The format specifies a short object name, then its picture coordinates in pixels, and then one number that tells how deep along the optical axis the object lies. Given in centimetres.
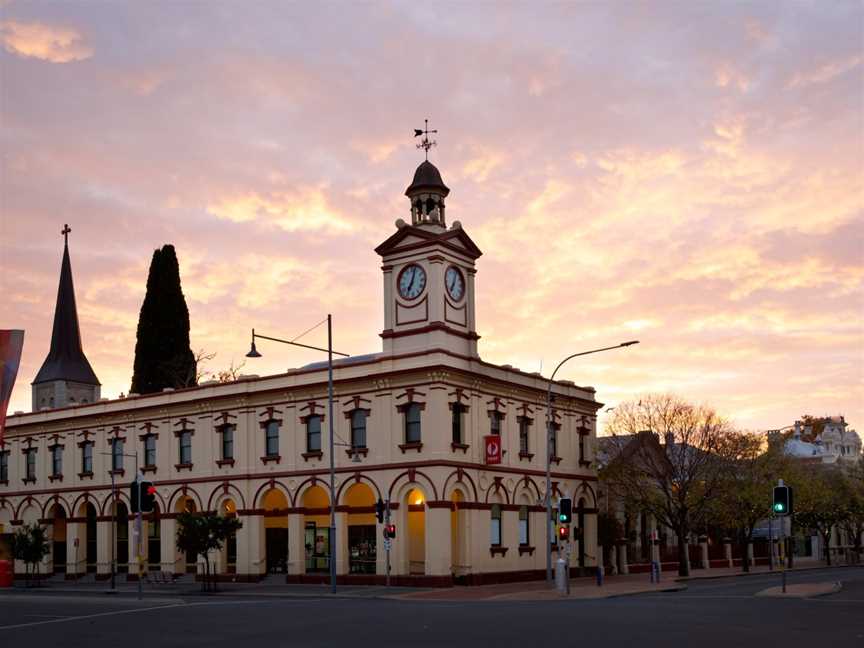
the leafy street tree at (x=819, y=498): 6881
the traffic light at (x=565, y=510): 4102
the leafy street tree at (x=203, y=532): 4931
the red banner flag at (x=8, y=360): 2777
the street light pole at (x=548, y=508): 4425
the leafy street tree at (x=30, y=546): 5825
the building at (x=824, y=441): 11600
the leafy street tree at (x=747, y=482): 5894
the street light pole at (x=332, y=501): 4342
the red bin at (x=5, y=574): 5335
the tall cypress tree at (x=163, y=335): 7650
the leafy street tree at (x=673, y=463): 5622
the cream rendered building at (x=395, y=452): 4841
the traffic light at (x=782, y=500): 3772
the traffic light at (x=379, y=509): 4553
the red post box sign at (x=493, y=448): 4953
